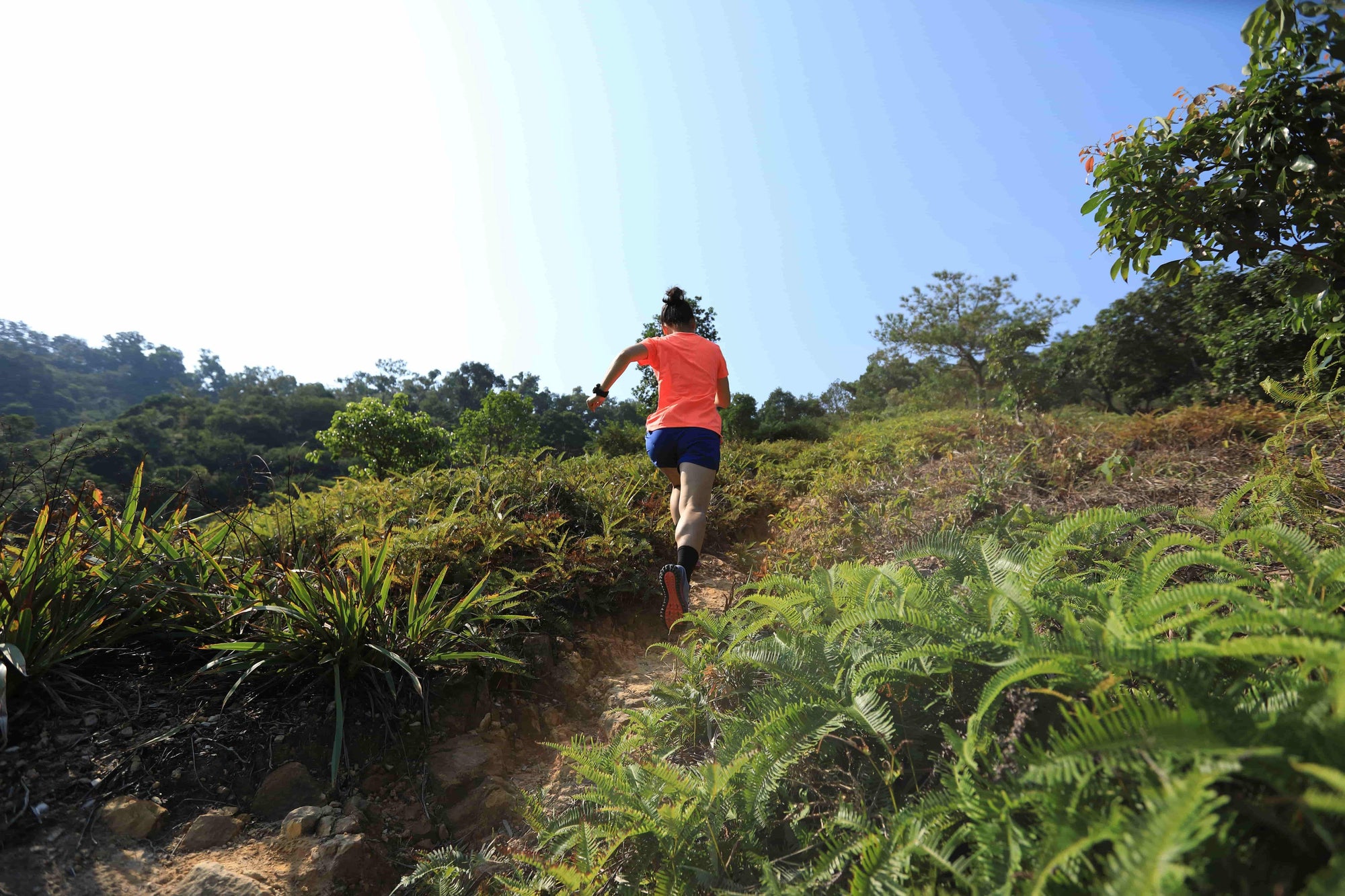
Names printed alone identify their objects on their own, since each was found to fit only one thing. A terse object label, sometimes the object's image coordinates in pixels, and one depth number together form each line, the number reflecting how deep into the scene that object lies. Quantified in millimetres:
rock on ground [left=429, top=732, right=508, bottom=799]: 2127
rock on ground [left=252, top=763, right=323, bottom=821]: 1858
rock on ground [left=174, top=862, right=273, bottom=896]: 1551
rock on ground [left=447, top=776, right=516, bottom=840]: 1981
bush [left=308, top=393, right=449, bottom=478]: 14992
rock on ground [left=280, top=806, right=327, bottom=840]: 1771
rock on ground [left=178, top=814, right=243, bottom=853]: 1697
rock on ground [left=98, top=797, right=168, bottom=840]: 1692
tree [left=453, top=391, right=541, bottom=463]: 19438
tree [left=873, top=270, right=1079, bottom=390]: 31405
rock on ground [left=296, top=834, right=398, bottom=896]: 1663
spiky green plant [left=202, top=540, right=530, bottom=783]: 2227
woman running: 3475
